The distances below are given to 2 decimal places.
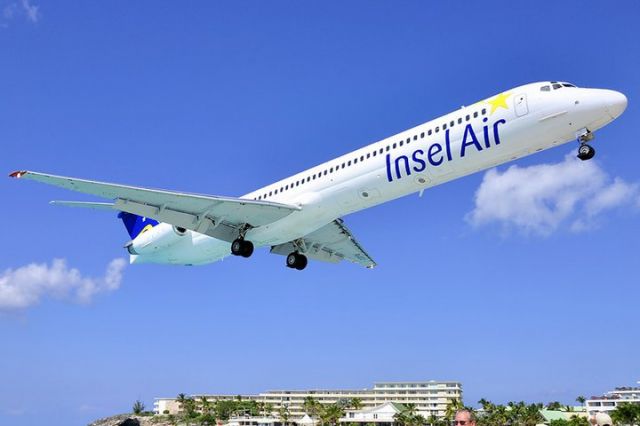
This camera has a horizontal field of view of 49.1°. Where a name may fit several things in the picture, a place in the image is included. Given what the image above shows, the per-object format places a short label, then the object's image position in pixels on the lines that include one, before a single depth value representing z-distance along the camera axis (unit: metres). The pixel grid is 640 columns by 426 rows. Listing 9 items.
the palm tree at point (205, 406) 179.88
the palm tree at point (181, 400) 187.11
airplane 26.80
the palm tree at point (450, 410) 127.56
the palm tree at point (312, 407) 142.62
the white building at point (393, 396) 168.12
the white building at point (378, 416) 137.82
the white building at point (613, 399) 132.85
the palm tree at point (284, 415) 155.68
